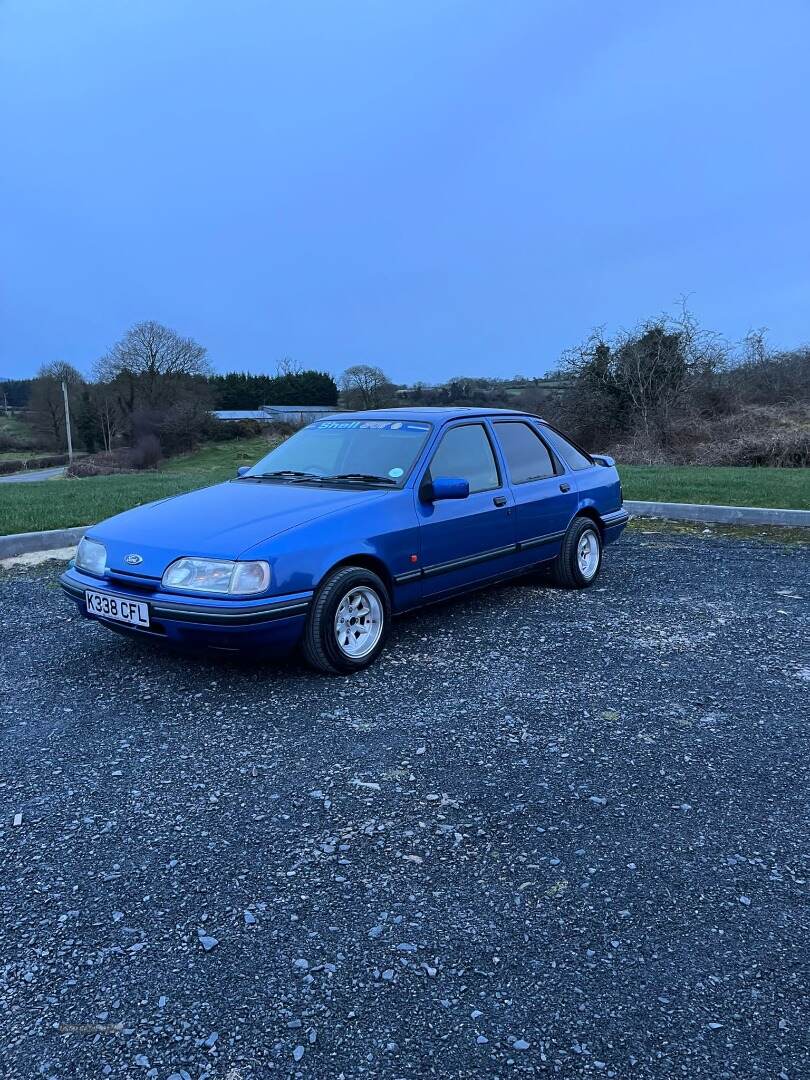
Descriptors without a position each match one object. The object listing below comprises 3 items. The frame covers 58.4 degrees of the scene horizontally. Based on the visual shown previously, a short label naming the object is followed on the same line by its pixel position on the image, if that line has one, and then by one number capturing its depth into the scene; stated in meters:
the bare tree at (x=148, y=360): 52.75
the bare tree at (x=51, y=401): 60.12
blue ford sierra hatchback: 3.84
